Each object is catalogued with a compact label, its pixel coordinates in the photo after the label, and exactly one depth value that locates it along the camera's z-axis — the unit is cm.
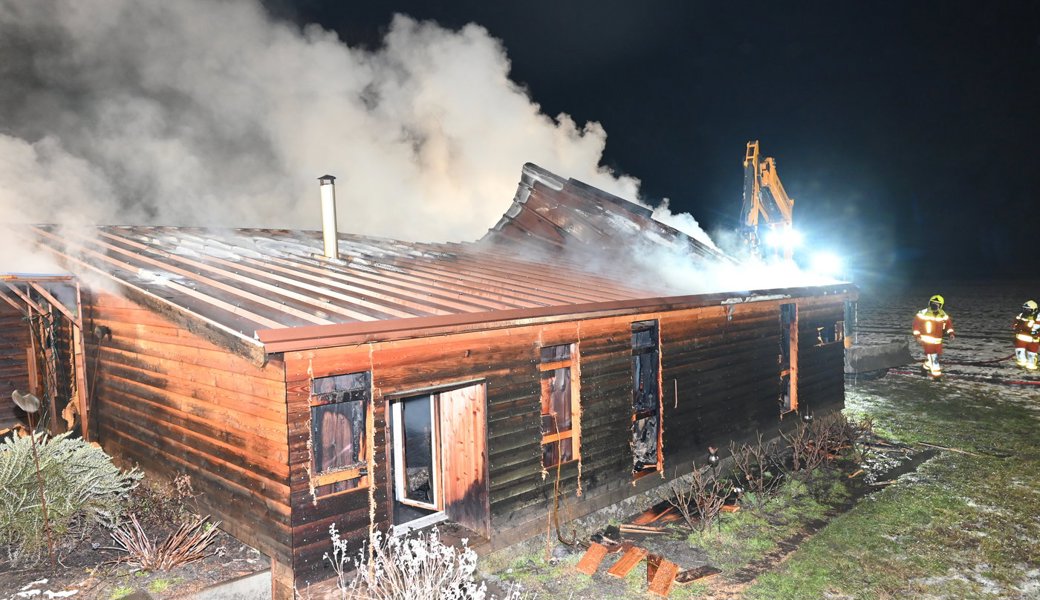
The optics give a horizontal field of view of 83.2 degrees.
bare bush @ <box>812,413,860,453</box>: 1033
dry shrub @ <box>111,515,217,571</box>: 534
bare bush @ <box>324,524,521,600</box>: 478
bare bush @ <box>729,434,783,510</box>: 866
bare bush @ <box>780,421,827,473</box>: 967
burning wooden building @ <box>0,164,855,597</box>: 544
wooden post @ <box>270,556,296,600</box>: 534
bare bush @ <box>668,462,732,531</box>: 769
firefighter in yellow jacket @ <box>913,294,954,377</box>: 1375
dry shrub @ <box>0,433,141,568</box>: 553
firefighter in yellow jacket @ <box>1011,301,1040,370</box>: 1512
